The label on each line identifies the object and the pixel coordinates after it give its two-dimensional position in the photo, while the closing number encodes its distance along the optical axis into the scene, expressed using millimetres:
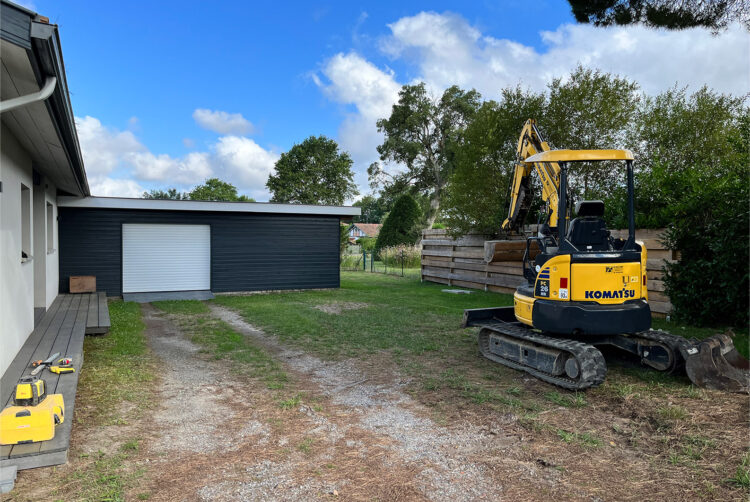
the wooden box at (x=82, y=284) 11812
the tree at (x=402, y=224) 28125
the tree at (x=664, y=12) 7523
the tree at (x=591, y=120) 12523
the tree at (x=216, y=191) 59688
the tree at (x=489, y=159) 13141
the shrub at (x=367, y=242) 35066
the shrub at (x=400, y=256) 24719
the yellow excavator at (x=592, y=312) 5027
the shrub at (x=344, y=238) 28938
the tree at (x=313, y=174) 41156
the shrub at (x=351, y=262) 24345
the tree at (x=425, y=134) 33344
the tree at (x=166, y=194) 73062
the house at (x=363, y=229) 71188
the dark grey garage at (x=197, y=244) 12305
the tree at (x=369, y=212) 76500
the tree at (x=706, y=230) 7250
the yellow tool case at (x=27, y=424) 3186
